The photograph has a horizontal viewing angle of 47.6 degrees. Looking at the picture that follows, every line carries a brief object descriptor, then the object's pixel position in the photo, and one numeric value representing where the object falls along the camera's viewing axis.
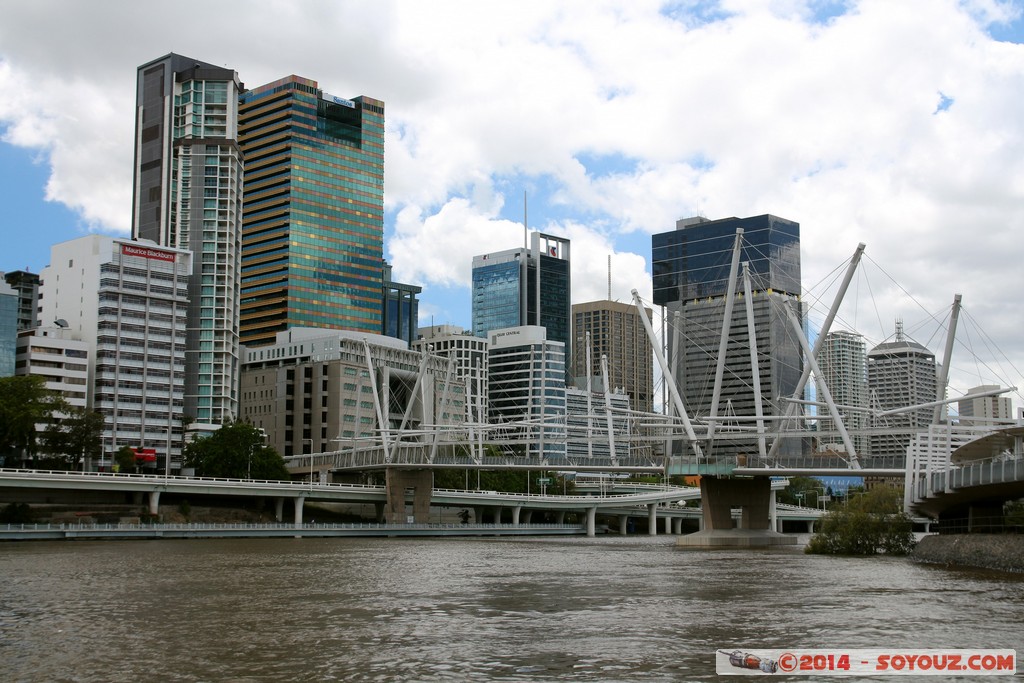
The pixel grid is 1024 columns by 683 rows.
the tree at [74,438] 146.25
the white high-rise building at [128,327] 180.00
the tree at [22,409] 132.25
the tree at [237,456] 160.25
